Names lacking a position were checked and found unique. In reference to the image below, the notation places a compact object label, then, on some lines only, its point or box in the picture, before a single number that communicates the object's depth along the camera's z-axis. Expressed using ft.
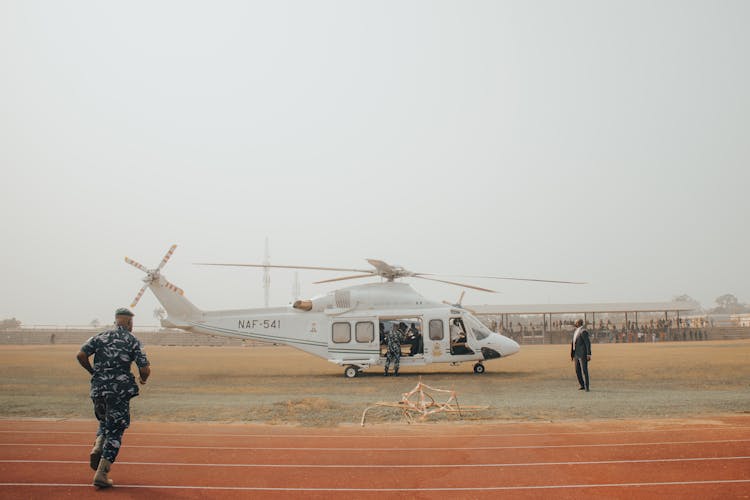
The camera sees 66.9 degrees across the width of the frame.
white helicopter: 67.77
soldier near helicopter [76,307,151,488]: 20.83
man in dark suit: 48.37
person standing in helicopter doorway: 67.92
